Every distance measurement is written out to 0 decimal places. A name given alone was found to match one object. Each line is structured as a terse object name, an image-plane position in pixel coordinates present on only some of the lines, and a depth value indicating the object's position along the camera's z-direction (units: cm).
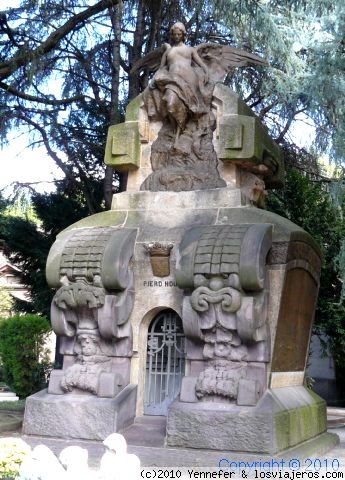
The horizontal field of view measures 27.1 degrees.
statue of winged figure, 898
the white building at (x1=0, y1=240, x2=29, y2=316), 2794
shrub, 1471
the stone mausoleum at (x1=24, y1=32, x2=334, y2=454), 753
